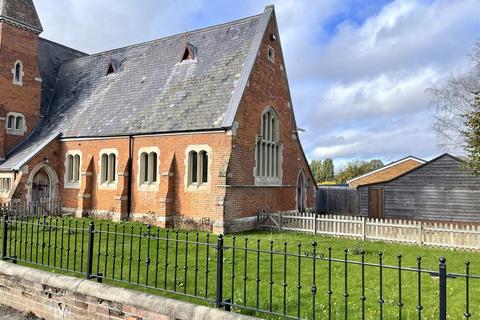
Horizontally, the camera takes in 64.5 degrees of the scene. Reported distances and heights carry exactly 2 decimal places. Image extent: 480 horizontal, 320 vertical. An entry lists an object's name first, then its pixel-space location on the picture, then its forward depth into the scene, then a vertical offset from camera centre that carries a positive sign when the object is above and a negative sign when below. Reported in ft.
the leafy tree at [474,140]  56.13 +6.20
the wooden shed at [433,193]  72.38 -2.58
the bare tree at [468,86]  97.88 +24.88
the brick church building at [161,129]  57.72 +8.56
